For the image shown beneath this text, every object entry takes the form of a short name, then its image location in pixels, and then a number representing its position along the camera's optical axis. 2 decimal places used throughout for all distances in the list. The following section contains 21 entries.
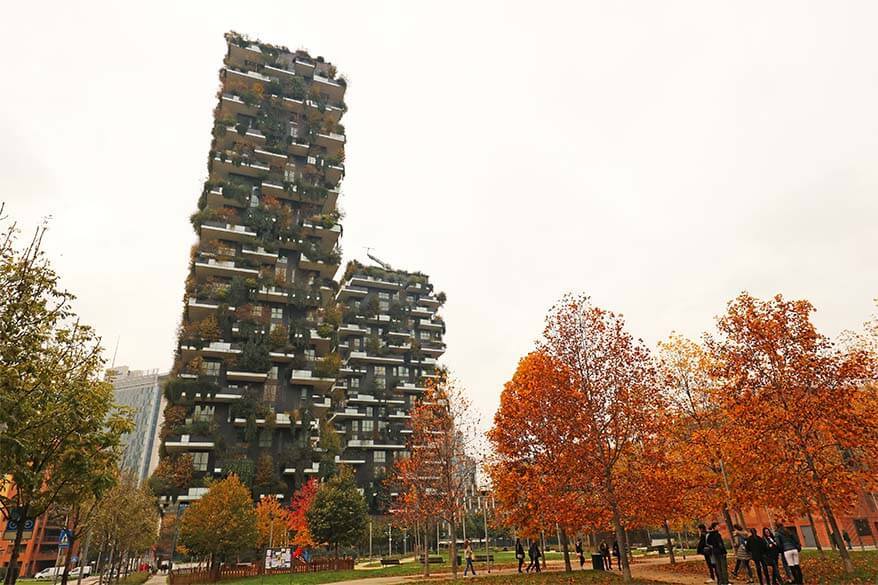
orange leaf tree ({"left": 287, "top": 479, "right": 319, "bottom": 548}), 46.94
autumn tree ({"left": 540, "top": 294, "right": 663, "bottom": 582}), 20.64
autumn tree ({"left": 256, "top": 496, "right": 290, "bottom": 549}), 43.44
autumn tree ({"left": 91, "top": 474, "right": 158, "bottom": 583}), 33.46
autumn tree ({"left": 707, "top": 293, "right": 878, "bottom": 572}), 18.45
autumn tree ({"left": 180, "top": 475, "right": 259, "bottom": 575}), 34.72
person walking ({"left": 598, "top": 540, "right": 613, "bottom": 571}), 26.98
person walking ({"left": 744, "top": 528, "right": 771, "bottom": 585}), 16.00
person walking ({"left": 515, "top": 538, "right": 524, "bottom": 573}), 27.17
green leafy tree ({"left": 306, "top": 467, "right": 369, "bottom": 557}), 40.69
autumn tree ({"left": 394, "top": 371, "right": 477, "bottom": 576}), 27.61
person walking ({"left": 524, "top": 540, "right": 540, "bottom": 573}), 26.81
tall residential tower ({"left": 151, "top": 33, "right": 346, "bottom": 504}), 50.78
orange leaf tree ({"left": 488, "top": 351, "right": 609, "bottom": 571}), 20.62
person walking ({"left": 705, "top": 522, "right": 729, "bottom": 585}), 16.05
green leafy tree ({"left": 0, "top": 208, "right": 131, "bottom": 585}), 13.64
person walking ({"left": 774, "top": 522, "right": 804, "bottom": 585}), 16.08
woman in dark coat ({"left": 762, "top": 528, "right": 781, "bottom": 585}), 16.02
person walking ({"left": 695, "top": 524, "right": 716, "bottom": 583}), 18.09
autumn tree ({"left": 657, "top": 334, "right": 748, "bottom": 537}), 24.70
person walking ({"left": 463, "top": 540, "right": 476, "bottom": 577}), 28.22
